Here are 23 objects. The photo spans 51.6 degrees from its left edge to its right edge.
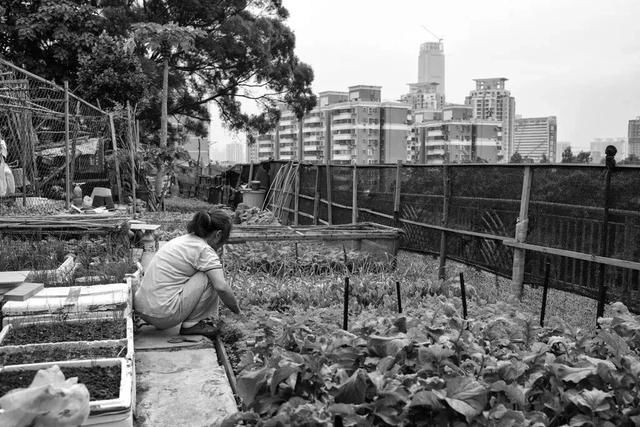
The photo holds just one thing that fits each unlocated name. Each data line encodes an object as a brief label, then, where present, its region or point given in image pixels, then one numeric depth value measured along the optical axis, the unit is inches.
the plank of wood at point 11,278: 186.3
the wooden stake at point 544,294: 189.9
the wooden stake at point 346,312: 169.3
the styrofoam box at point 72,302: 178.5
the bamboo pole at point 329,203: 514.9
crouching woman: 211.8
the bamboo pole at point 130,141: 527.4
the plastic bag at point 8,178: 355.6
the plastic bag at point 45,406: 80.7
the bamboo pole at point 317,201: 555.8
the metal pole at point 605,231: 236.1
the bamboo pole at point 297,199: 622.8
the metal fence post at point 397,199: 405.1
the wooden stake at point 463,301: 189.2
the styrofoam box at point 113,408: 120.6
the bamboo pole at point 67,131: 386.0
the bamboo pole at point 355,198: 468.4
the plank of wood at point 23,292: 179.3
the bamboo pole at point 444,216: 352.8
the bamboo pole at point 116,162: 486.1
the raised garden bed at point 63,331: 165.6
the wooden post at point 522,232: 281.6
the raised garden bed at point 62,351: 148.6
